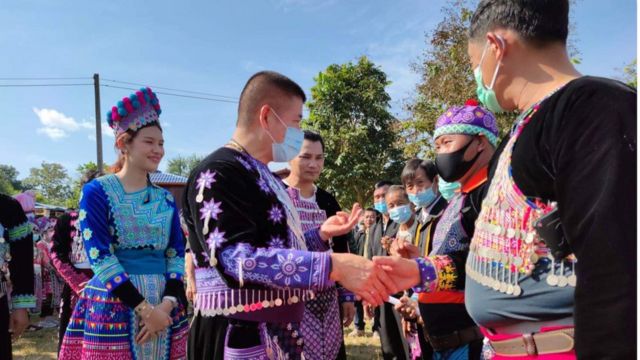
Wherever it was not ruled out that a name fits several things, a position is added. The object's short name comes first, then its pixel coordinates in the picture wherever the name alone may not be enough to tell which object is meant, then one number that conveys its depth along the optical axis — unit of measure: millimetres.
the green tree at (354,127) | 19906
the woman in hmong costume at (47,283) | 9681
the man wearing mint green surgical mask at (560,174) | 1096
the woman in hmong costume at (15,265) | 3260
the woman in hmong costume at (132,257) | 2758
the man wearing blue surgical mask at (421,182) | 4605
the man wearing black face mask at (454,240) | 2289
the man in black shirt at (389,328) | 4969
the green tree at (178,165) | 83312
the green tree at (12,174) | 86125
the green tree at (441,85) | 12508
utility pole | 19672
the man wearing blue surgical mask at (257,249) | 1829
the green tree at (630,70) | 14795
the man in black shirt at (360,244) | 8016
